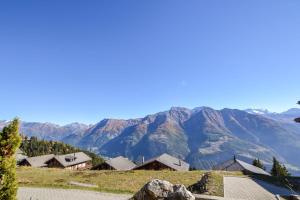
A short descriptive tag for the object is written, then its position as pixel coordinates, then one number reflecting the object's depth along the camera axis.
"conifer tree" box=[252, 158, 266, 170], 59.54
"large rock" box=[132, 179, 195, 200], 8.73
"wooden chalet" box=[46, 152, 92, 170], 58.26
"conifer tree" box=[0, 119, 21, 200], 9.51
